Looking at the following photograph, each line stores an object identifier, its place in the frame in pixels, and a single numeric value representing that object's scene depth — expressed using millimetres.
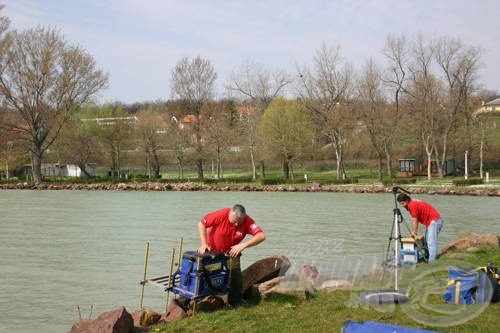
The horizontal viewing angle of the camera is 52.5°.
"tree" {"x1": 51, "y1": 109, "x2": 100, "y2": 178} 63031
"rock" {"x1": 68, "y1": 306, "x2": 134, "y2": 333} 6074
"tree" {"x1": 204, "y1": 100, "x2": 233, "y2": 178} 57094
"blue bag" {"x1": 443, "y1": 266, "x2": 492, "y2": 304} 6516
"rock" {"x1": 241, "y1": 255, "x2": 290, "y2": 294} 8039
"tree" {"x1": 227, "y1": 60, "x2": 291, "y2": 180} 56312
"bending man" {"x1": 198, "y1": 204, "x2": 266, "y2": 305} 6980
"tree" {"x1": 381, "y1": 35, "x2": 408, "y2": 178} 52531
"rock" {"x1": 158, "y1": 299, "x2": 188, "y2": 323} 6770
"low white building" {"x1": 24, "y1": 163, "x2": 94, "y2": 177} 76769
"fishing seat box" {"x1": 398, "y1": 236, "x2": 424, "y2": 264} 9602
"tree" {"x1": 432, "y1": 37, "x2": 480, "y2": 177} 52281
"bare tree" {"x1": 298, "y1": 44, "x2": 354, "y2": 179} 51156
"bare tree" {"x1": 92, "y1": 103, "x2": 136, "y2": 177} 65250
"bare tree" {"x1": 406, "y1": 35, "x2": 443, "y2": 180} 52188
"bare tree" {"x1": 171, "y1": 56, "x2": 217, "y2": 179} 60188
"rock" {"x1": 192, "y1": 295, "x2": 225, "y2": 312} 6789
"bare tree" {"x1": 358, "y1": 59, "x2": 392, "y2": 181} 51906
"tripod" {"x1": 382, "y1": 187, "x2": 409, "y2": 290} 7215
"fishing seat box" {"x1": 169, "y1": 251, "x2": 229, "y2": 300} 6551
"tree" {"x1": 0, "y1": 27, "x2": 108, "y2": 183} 52531
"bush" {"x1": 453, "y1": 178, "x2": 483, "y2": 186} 39219
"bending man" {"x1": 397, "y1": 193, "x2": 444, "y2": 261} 10281
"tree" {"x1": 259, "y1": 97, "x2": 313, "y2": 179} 53594
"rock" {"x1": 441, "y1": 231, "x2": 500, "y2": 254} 11836
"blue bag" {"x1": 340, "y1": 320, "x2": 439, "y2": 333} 4801
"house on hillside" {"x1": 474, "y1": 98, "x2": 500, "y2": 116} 88438
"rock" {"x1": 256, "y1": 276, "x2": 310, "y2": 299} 7461
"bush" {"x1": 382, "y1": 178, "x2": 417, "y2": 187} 42131
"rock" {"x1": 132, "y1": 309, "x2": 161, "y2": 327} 6762
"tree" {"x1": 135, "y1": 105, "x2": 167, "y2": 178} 62375
